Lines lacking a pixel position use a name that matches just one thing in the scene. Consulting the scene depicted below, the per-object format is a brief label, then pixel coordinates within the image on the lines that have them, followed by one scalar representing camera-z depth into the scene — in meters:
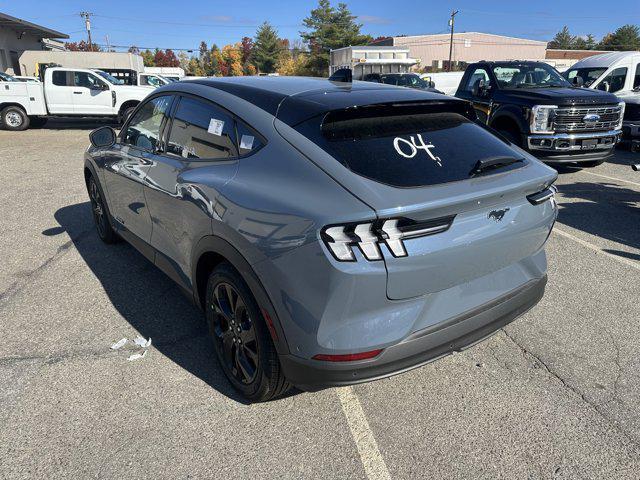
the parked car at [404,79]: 16.06
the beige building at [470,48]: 78.56
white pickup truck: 15.58
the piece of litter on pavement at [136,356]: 3.14
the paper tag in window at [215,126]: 2.83
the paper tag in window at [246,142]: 2.58
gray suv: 2.05
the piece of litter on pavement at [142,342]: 3.30
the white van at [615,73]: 12.05
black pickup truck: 7.81
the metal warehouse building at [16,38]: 31.29
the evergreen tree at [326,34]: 71.19
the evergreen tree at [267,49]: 87.31
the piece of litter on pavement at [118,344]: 3.27
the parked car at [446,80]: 23.45
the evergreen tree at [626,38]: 79.50
